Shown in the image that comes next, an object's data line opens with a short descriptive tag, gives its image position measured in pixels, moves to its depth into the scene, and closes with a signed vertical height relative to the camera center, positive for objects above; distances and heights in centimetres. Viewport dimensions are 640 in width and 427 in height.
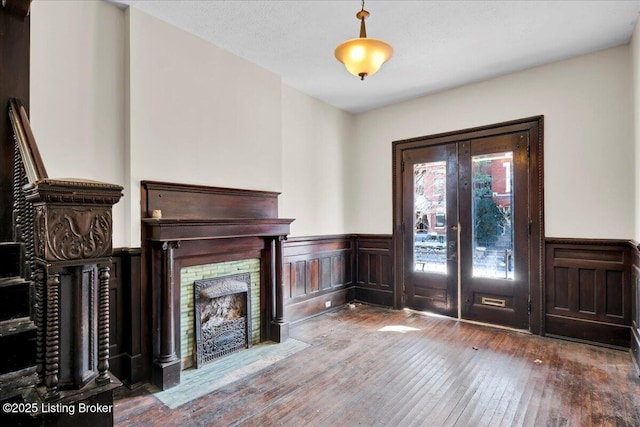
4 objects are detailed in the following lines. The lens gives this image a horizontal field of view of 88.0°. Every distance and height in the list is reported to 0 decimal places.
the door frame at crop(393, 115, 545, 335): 396 +10
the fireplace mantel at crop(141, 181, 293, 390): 285 -26
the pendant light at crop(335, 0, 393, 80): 232 +116
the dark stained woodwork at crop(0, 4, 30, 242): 203 +89
